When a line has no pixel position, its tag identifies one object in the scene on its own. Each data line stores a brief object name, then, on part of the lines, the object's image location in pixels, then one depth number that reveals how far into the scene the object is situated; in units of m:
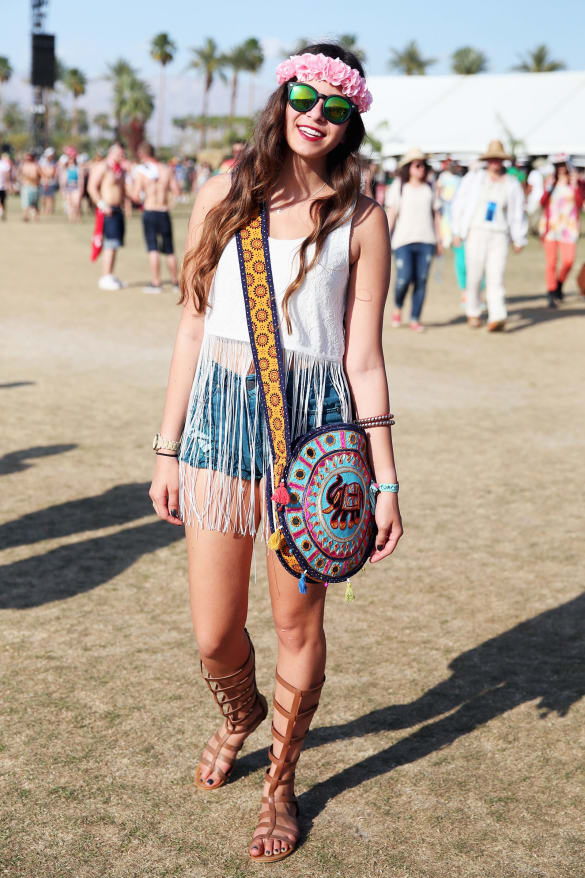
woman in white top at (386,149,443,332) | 11.48
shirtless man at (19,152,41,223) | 25.19
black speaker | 41.84
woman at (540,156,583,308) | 13.41
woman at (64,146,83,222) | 26.95
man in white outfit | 11.55
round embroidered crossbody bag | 2.60
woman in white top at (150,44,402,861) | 2.62
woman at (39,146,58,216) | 30.88
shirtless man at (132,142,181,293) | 13.48
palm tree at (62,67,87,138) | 104.06
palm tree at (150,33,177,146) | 92.81
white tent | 30.72
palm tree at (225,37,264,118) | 98.38
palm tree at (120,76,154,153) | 81.06
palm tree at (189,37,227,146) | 101.50
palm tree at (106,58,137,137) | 91.56
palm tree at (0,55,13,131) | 103.50
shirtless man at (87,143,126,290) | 13.52
